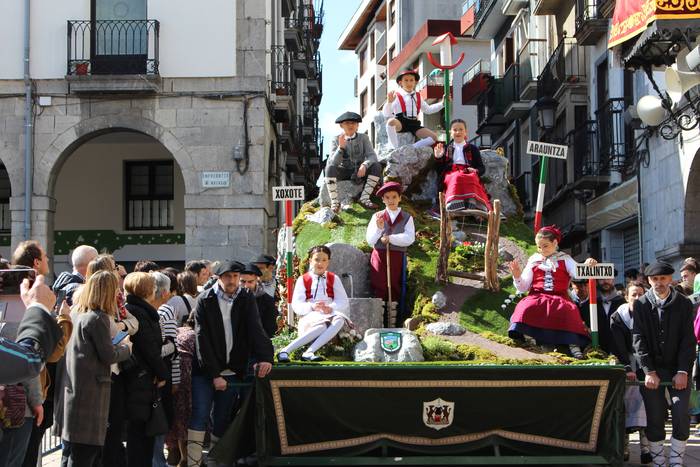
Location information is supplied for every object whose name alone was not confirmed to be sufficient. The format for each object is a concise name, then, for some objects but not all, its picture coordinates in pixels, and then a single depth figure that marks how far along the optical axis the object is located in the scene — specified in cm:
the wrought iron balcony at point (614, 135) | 2223
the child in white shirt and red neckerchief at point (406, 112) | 1524
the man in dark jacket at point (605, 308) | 1130
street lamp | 2683
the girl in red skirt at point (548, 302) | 1038
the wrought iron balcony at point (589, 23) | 2358
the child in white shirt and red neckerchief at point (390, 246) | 1188
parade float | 936
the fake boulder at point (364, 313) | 1121
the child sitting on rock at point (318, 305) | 1014
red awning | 1545
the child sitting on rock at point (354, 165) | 1412
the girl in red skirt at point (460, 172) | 1399
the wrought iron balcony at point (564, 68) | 2633
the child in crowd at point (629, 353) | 1049
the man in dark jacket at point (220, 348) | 954
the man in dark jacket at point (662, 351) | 1002
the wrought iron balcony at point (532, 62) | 2978
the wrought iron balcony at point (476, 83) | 3628
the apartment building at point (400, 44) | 4828
